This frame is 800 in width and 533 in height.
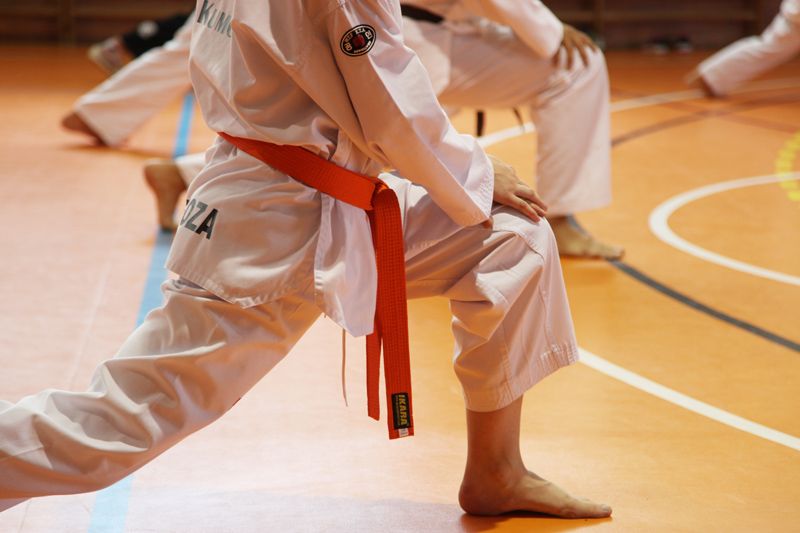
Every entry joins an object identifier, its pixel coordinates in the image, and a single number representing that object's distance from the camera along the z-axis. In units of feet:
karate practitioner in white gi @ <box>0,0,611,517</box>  9.96
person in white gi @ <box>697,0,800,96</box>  42.70
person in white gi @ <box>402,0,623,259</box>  22.20
